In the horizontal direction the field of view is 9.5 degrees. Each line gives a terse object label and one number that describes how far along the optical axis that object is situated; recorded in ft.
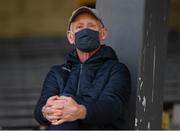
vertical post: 21.48
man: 18.67
